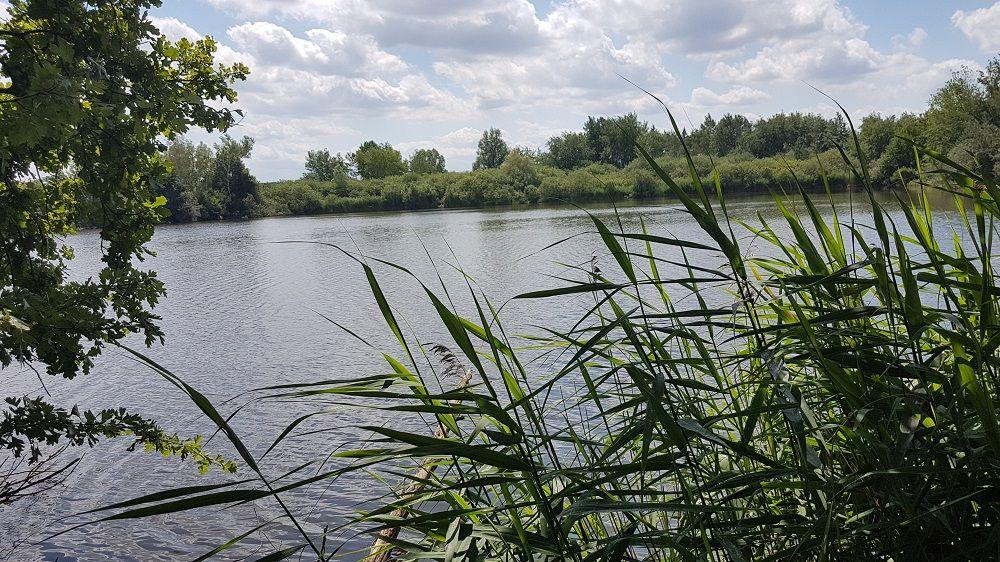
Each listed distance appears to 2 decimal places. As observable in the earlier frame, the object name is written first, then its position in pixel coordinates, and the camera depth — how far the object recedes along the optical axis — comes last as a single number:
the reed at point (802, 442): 1.36
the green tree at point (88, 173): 2.82
